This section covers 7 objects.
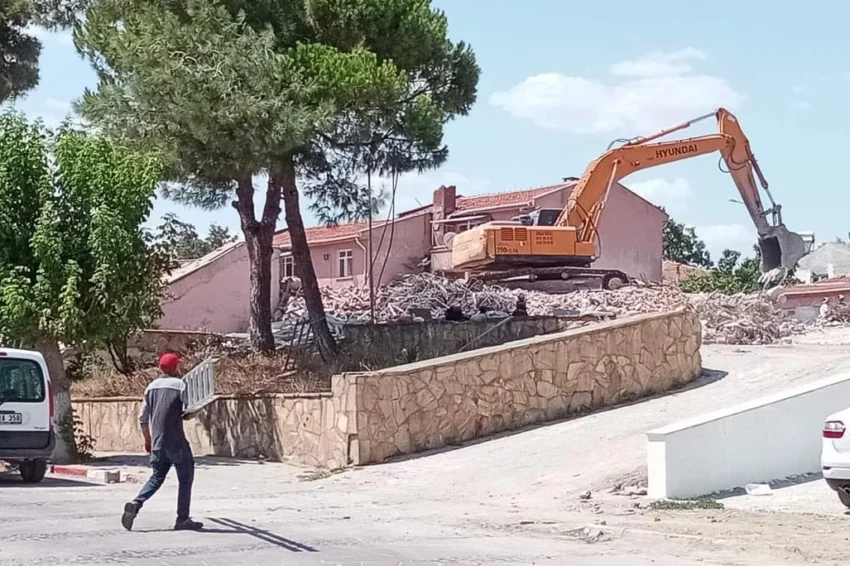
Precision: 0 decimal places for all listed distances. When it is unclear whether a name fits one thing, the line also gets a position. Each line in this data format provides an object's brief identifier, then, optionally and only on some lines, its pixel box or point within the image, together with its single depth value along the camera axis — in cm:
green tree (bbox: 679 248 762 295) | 4607
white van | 1642
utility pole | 2481
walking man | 1108
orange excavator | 2995
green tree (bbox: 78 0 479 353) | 2131
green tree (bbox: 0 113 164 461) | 1892
